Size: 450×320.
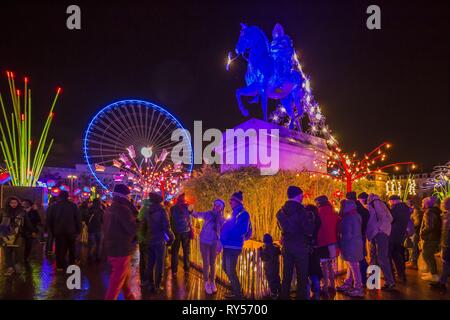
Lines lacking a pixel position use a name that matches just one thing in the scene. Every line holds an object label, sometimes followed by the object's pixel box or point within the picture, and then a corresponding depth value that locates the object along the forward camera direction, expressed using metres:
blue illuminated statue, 13.52
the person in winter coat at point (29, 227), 8.82
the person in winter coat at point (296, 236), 5.61
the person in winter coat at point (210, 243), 6.61
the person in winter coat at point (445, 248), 6.84
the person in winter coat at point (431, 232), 7.67
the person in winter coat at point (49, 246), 11.18
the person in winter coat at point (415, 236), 9.28
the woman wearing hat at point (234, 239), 6.03
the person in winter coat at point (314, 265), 6.17
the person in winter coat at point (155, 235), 6.56
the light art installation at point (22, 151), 17.59
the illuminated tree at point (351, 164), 11.82
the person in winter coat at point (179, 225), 8.02
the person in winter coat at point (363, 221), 6.99
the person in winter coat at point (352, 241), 6.61
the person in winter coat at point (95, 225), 10.34
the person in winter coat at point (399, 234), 7.66
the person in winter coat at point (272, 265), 6.28
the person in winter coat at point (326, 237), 6.47
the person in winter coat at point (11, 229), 8.11
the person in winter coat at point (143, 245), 6.58
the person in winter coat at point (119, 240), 5.39
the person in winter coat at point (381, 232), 7.12
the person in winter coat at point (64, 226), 8.65
